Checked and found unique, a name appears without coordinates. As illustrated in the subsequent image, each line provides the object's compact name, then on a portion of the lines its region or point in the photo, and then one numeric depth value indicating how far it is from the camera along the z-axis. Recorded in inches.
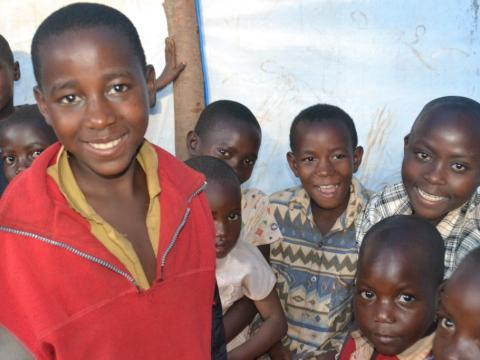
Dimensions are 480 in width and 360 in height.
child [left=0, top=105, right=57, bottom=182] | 90.4
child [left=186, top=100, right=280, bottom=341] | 96.6
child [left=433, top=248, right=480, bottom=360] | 50.1
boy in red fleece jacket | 48.2
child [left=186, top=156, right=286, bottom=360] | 81.2
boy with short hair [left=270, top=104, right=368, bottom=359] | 90.6
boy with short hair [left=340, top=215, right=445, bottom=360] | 66.7
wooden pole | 120.5
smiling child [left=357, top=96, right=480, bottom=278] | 77.8
